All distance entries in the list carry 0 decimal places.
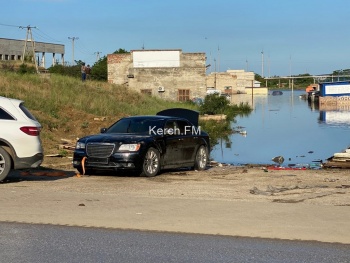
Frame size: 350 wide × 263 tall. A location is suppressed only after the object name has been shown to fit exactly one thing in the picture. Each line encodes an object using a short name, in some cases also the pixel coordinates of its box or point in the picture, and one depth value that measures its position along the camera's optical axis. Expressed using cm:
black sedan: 1648
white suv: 1444
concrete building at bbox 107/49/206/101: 7819
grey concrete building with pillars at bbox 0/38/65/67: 8012
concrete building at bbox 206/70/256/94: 15939
